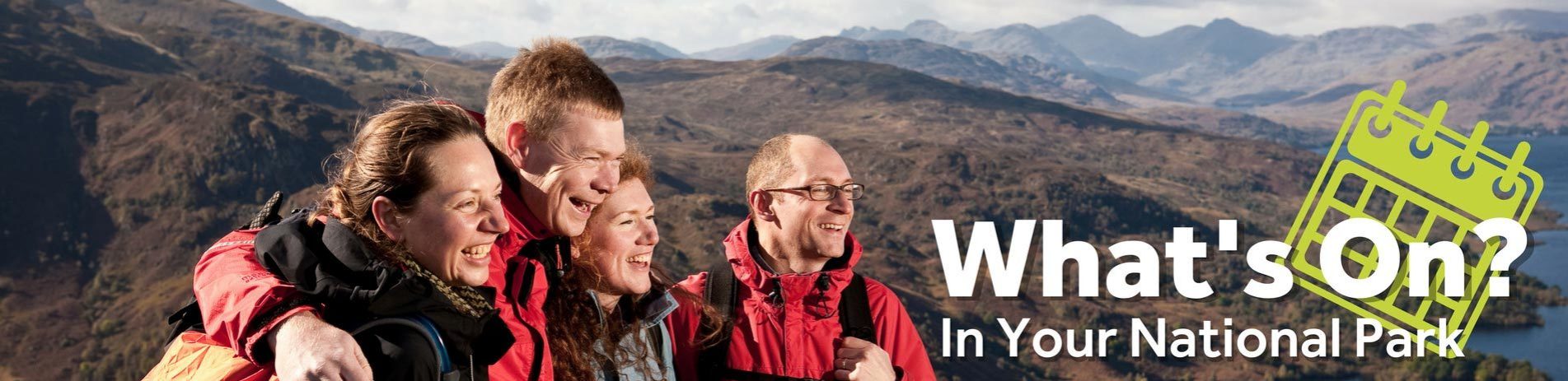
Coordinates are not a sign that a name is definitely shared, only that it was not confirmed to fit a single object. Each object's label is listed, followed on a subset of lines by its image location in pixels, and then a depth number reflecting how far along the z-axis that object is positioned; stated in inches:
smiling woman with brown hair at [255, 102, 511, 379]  131.6
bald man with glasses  205.5
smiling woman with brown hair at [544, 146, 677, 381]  188.7
